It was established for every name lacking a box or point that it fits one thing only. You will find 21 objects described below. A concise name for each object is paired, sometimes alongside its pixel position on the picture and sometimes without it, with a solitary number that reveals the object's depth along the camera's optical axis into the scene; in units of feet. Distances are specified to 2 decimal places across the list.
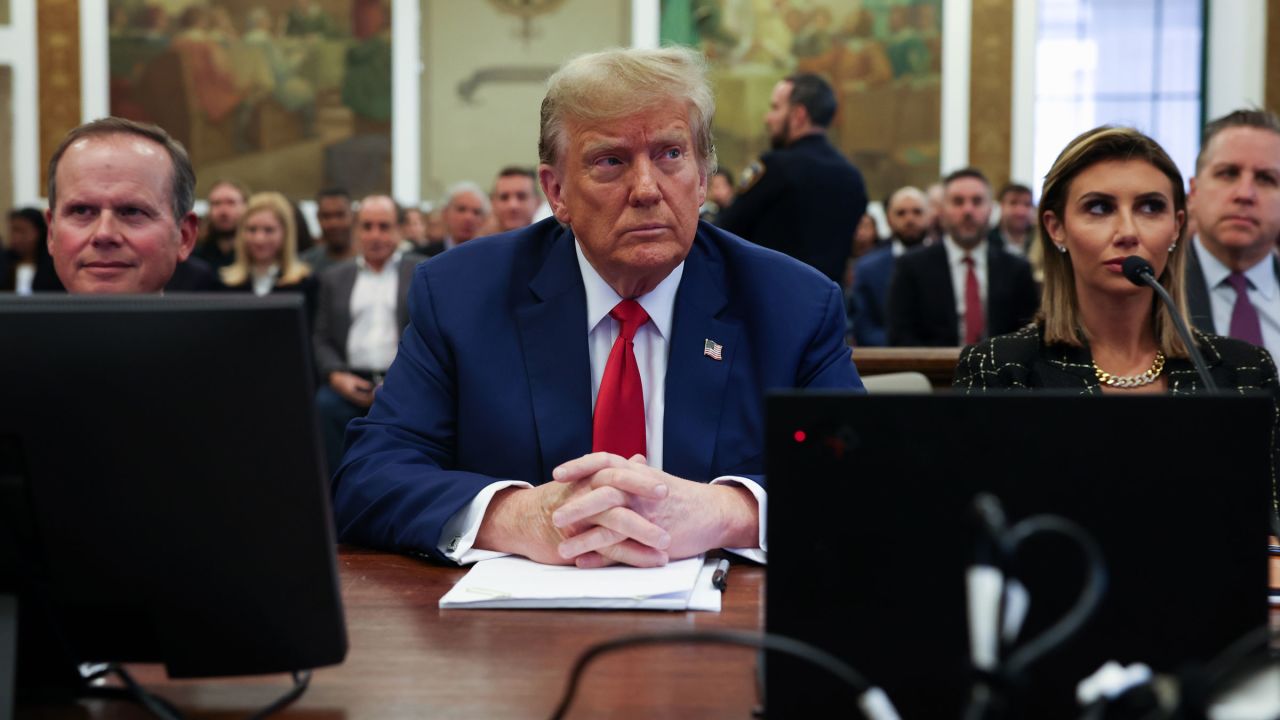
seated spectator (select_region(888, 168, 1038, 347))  21.39
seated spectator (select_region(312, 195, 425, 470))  23.35
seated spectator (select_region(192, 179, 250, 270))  30.60
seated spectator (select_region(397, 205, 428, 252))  33.94
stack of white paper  5.07
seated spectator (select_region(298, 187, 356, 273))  27.25
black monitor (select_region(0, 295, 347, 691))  3.62
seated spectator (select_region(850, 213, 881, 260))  34.88
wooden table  3.91
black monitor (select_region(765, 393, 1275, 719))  3.54
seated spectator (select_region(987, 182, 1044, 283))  30.78
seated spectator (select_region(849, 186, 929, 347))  26.61
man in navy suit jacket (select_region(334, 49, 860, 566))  7.00
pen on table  5.34
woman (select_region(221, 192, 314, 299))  24.62
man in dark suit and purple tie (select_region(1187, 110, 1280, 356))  12.05
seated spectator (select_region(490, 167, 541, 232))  24.68
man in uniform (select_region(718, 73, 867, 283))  19.83
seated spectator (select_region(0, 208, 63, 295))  34.35
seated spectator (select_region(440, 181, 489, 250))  26.94
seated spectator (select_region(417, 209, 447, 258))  33.42
